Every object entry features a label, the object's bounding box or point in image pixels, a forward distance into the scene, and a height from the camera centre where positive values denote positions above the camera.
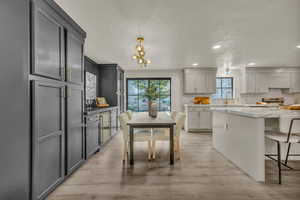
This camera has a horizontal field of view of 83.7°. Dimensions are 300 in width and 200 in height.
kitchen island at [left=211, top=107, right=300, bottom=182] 2.28 -0.60
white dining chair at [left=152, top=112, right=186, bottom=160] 2.96 -0.62
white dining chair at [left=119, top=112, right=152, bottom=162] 2.92 -0.62
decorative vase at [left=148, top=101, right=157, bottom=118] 3.44 -0.18
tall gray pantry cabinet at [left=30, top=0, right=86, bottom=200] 1.69 +0.05
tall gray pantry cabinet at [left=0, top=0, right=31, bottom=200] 1.36 +0.00
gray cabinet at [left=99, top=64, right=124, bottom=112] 5.74 +0.60
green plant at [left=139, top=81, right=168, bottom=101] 6.80 +0.58
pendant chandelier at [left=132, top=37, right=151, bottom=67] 3.01 +0.89
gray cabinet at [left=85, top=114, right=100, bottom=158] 3.07 -0.69
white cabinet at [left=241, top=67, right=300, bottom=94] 6.25 +0.78
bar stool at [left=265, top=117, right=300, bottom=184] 2.11 -0.50
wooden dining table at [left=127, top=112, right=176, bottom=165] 2.70 -0.40
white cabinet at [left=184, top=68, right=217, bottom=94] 6.41 +0.77
